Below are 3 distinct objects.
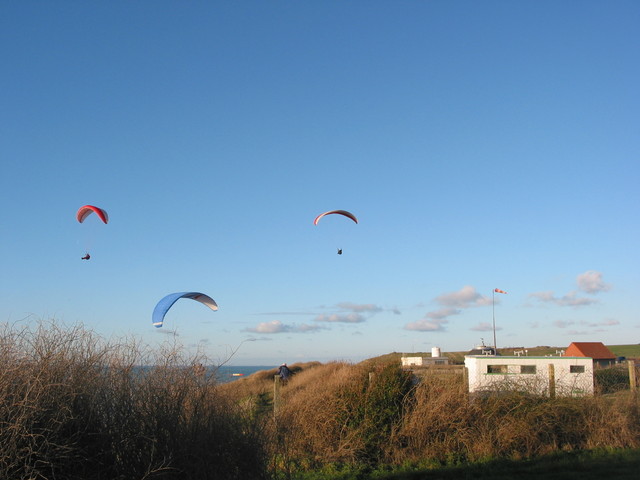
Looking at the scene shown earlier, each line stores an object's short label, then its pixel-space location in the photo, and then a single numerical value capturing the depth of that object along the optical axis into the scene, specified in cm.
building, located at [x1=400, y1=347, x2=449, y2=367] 2473
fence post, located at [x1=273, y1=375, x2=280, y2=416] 1010
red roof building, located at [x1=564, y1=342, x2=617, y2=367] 3547
